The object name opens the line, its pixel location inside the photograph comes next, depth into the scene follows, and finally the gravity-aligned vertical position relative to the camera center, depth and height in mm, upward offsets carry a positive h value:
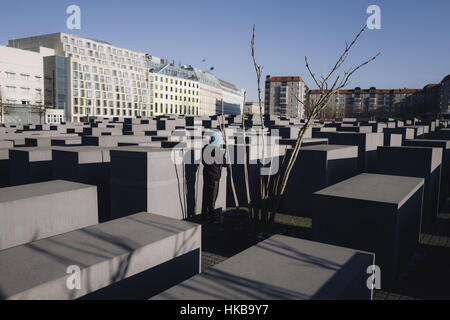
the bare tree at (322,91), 5434 +637
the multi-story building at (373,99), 137125 +13689
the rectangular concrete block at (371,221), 4387 -1124
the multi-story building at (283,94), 131375 +14092
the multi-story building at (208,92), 115056 +13299
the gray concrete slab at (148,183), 6176 -956
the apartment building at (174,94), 94938 +10226
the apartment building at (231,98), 146750 +14919
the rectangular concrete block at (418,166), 7133 -666
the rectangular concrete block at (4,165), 10820 -1119
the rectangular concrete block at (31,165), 8445 -877
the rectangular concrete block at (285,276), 2453 -1098
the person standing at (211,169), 6824 -739
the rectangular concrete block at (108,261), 2643 -1096
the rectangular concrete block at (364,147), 11273 -451
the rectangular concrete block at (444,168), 9131 -899
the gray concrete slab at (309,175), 7747 -958
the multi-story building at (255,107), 152400 +10353
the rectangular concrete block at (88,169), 7336 -844
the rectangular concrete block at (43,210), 4473 -1099
